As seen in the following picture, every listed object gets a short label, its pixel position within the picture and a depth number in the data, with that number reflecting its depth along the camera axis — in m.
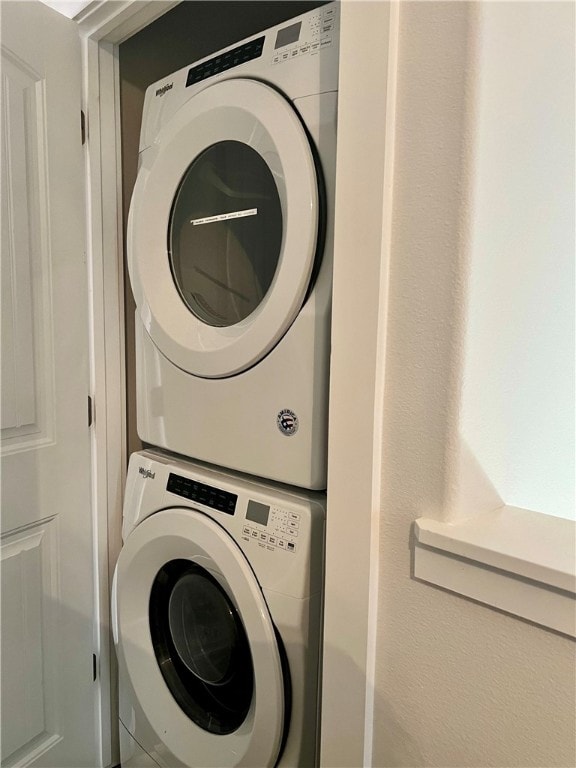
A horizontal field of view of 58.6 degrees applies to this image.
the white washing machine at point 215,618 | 0.86
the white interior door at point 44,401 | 1.09
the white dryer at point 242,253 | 0.83
